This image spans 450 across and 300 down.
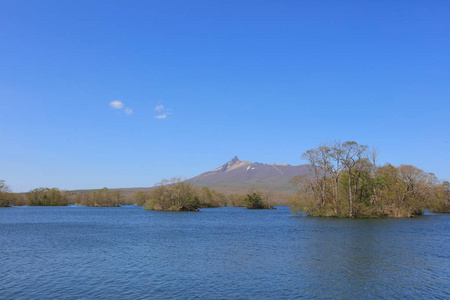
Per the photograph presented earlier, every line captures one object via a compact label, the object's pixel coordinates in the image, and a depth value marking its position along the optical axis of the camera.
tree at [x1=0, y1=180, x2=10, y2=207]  173.35
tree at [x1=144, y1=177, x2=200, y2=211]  127.03
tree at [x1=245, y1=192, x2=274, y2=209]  180.48
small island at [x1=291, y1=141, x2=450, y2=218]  83.94
